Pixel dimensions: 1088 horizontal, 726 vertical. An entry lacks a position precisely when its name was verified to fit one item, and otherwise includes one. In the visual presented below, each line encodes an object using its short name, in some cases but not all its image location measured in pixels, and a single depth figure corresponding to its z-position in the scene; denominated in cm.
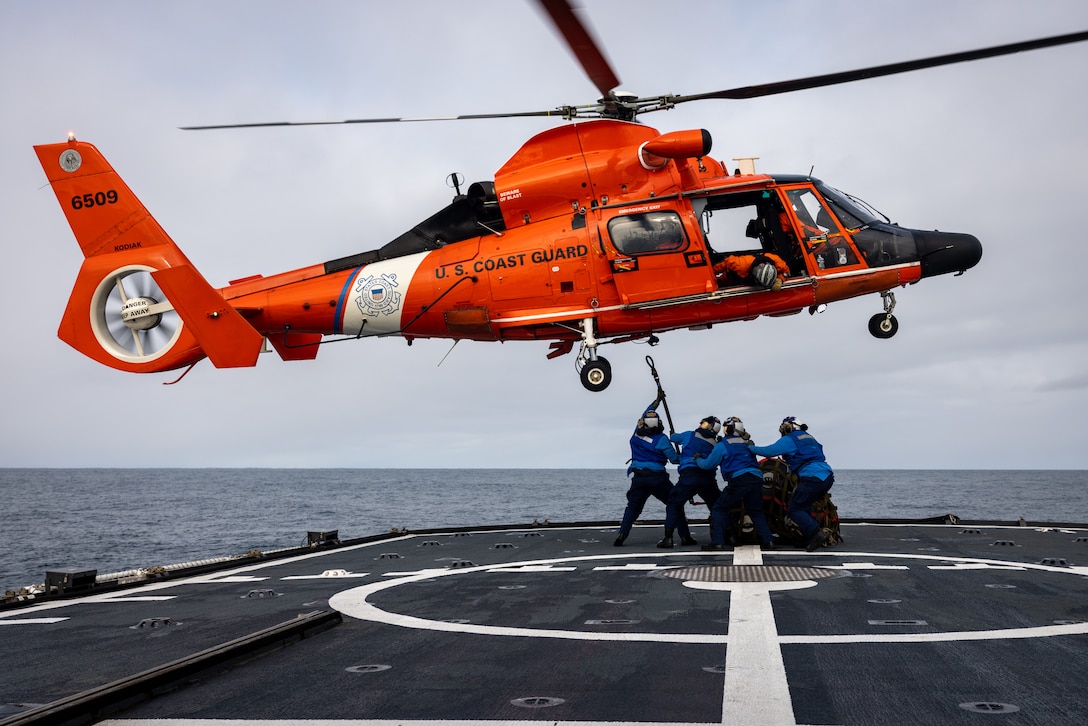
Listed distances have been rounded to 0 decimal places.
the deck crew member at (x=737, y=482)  1266
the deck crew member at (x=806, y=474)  1246
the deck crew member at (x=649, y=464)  1387
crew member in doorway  1495
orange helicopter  1524
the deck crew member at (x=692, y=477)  1336
